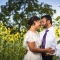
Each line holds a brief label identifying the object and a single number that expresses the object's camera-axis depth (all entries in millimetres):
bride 4507
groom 4469
